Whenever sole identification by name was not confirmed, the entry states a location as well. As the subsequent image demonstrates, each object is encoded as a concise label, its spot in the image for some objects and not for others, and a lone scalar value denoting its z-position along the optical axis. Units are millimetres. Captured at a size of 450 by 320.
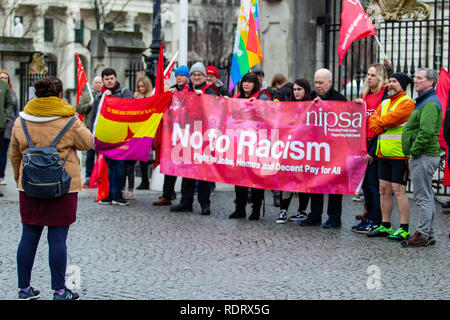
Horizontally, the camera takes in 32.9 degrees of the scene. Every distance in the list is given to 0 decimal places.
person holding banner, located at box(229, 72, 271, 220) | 10219
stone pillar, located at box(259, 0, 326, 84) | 13617
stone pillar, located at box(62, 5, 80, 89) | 59000
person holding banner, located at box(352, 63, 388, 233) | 9289
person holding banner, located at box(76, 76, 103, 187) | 13039
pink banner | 9508
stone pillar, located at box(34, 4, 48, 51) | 54816
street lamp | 16156
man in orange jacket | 8562
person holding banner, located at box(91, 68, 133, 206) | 11328
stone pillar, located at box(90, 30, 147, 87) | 16625
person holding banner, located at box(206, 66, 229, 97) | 12469
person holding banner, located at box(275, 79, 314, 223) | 9828
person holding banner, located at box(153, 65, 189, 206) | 11102
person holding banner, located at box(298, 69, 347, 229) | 9586
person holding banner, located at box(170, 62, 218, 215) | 10716
